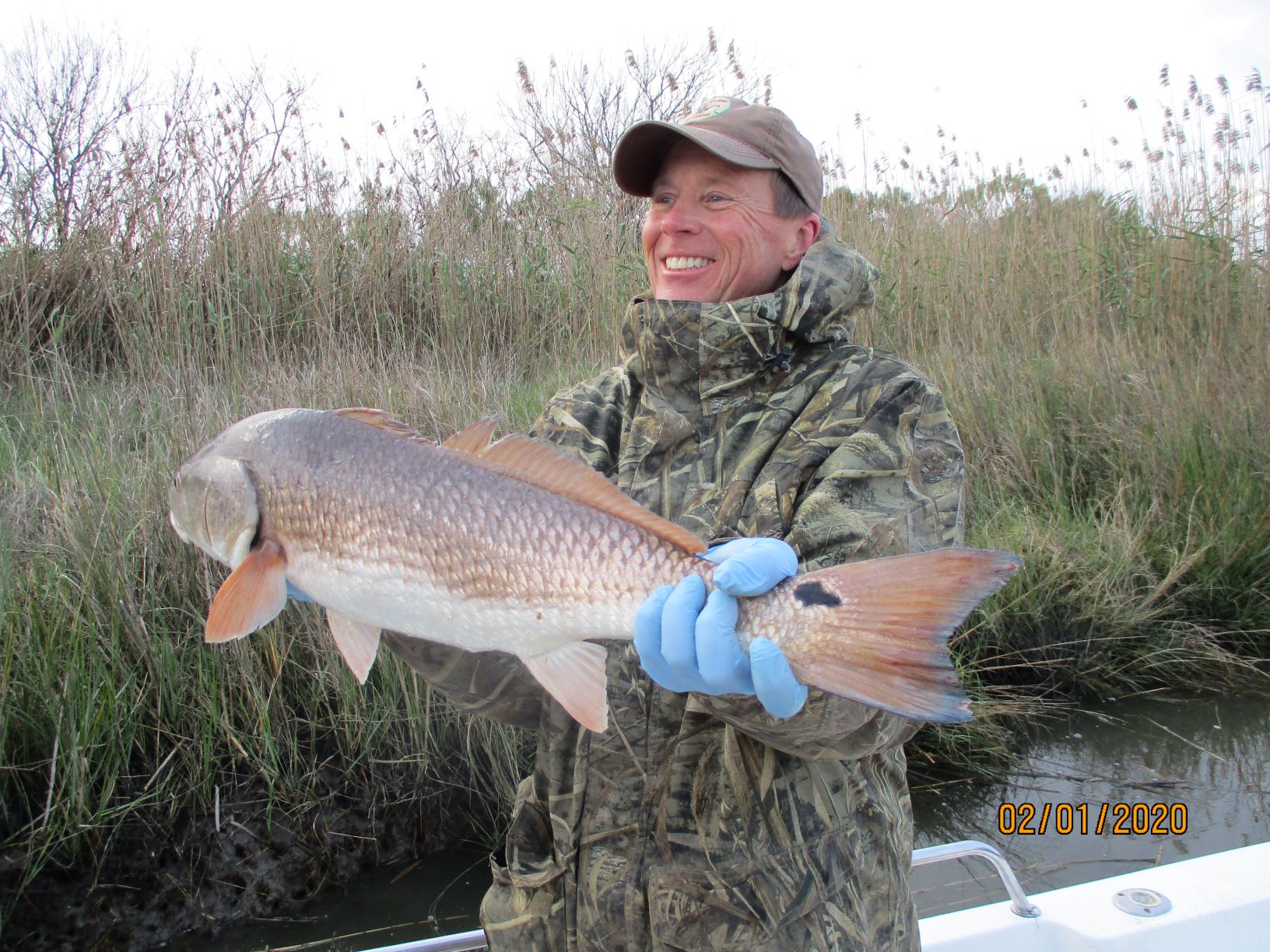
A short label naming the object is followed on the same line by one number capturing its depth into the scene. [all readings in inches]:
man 62.6
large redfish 54.3
